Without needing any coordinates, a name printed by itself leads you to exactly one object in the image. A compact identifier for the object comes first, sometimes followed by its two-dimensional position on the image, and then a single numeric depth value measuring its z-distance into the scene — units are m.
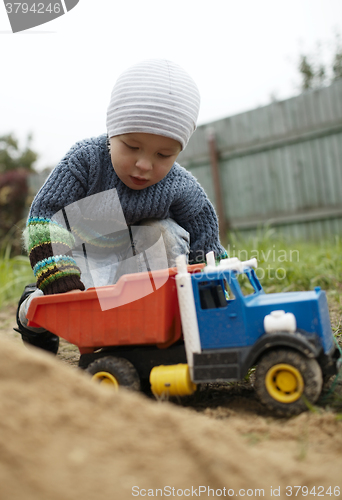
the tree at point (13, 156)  13.83
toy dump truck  1.30
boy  1.77
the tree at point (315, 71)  10.03
